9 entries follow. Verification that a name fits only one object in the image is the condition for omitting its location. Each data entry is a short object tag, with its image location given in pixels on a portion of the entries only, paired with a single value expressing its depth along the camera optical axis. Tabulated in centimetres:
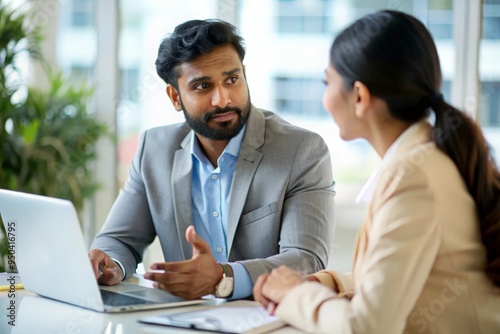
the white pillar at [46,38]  520
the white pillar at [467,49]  445
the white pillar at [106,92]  516
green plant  444
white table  177
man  249
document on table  172
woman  152
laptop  184
